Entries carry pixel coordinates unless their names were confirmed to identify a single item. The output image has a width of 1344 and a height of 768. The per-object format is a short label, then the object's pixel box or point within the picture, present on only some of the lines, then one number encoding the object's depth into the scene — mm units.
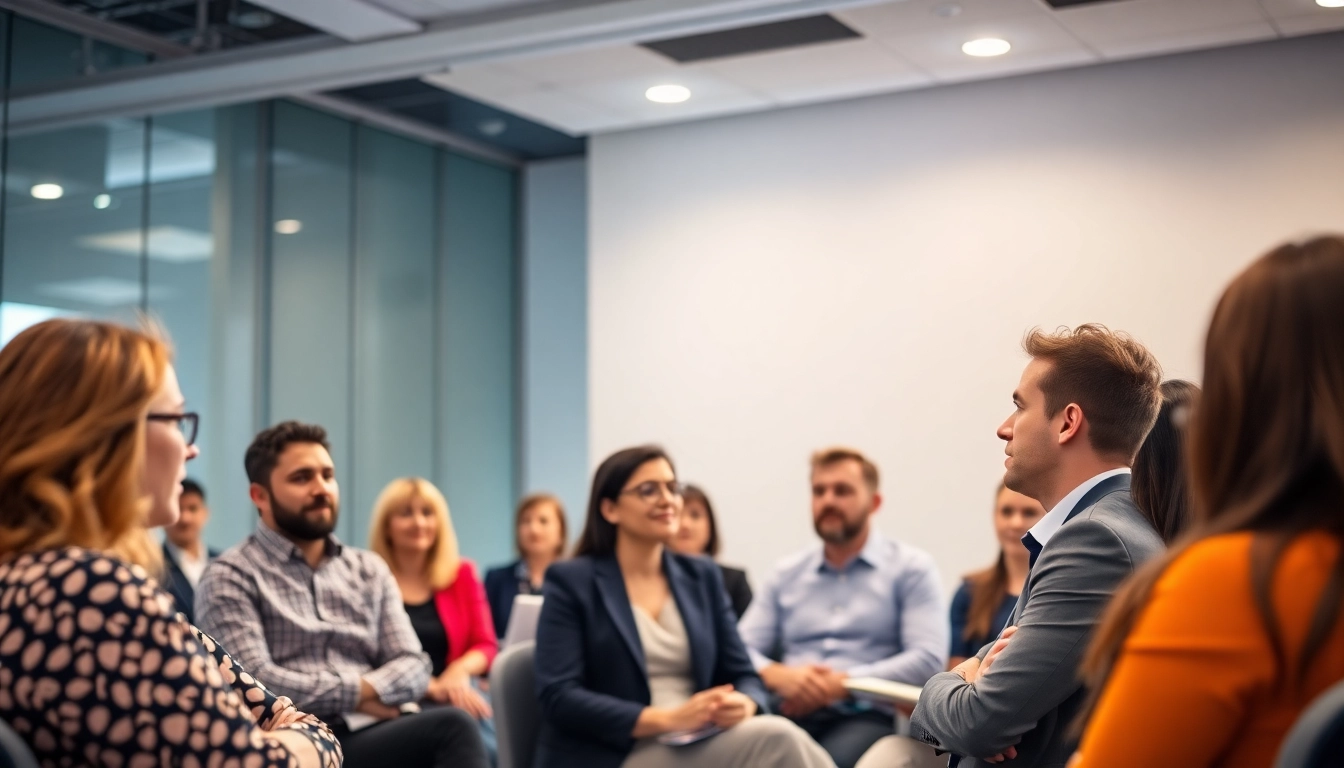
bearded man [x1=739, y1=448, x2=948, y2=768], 4520
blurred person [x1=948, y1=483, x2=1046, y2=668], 4473
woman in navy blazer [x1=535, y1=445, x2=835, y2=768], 3756
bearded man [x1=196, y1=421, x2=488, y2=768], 3742
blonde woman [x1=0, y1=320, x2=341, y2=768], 1580
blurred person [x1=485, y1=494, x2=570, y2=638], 6141
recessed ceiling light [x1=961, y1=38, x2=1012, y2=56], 5910
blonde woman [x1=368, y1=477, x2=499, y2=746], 4875
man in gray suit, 2100
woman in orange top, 1178
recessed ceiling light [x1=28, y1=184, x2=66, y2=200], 6191
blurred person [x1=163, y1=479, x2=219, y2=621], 5874
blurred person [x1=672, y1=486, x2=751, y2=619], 6004
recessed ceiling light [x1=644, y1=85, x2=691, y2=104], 6629
